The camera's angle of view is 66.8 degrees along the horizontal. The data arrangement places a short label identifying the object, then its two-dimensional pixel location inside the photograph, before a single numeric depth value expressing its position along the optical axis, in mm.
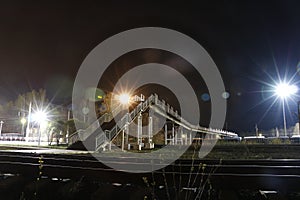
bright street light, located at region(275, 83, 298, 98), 21239
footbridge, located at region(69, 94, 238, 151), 18531
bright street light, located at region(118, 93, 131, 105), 25741
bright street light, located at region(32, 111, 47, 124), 38131
